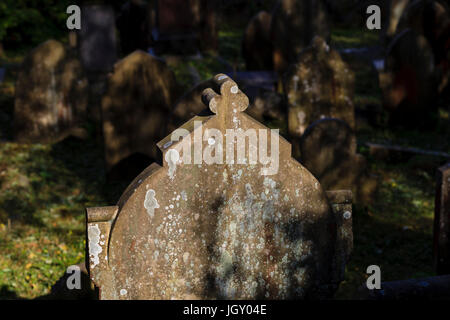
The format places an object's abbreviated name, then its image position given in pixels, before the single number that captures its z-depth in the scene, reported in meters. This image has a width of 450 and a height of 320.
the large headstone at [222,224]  3.35
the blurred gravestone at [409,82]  9.16
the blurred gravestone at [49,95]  8.50
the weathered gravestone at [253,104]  6.67
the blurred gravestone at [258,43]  12.12
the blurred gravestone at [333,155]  6.55
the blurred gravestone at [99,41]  11.58
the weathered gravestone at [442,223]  5.18
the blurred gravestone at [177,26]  13.01
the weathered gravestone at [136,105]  7.46
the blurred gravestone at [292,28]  10.73
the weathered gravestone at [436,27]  10.95
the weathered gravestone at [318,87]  7.82
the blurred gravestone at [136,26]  13.62
